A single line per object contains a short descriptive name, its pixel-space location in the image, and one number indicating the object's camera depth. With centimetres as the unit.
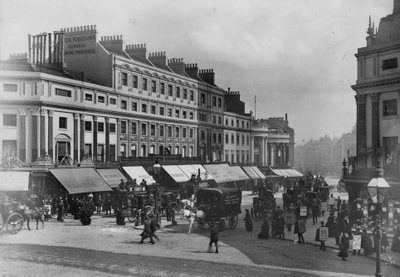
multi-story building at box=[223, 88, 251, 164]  6306
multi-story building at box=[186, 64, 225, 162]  5631
